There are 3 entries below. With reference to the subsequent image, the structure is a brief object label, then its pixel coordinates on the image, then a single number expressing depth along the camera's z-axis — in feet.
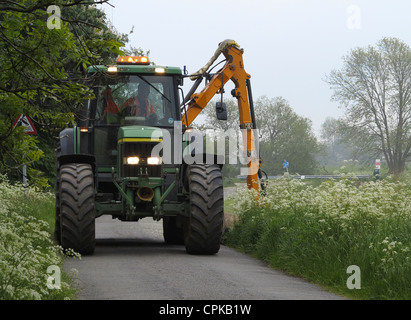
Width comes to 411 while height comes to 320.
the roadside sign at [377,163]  169.58
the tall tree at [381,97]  175.94
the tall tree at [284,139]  230.07
